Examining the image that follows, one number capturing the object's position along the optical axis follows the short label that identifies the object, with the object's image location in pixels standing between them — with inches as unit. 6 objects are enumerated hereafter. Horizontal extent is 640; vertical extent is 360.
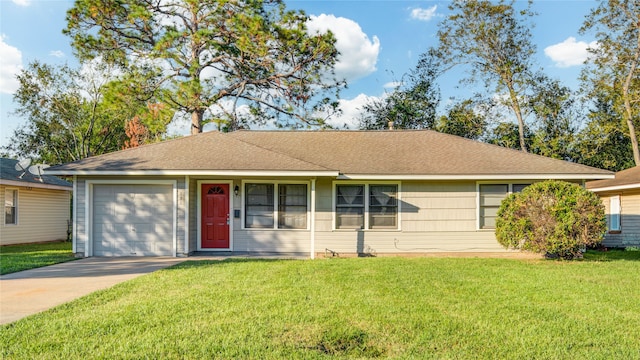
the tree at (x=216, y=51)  750.5
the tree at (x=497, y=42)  901.8
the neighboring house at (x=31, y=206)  574.9
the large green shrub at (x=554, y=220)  371.2
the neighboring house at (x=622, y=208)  590.9
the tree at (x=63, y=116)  1001.5
